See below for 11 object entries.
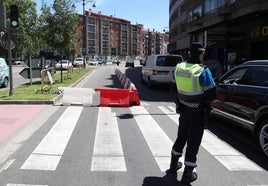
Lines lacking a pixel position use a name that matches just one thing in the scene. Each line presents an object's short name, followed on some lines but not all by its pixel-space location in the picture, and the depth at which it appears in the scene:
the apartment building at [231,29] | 12.53
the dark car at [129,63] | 40.89
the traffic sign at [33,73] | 11.88
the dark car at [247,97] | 4.18
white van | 11.99
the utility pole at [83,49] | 29.44
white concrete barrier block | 8.01
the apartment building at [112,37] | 85.67
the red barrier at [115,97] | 7.95
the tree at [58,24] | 13.69
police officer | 3.12
